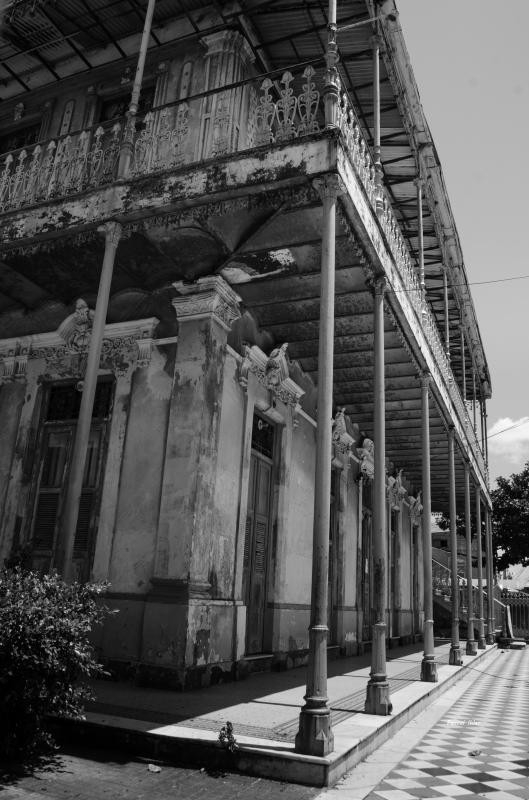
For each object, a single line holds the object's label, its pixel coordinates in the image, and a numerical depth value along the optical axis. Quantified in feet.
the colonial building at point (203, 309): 19.06
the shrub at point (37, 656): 12.10
